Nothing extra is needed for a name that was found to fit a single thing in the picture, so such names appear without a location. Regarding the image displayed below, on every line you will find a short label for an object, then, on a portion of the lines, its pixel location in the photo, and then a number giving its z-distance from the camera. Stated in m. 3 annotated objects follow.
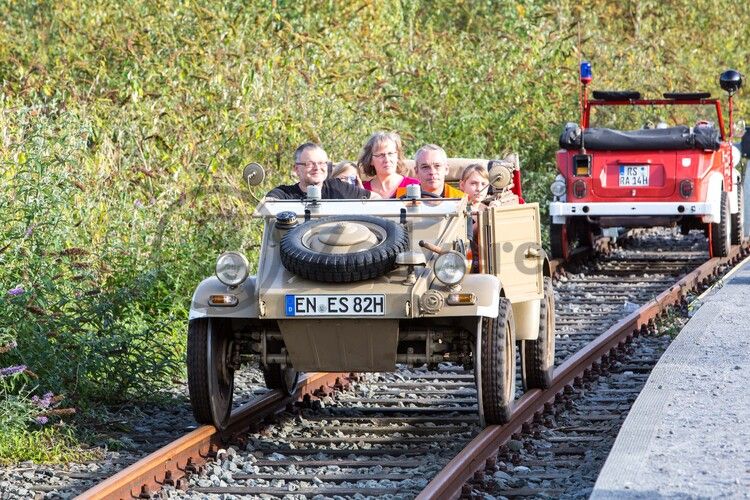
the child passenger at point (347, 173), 18.22
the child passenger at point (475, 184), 18.22
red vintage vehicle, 32.97
